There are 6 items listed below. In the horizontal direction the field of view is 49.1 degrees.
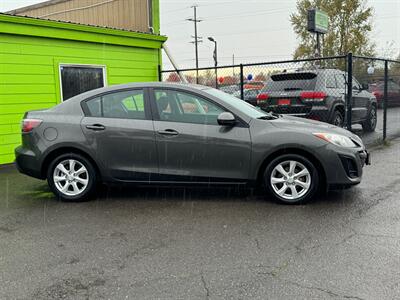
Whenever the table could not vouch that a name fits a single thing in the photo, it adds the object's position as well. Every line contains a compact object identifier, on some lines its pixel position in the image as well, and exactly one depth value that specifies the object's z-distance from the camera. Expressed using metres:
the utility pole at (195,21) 55.30
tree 25.88
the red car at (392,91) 12.49
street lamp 42.52
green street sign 15.69
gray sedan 5.32
